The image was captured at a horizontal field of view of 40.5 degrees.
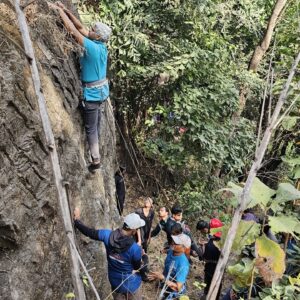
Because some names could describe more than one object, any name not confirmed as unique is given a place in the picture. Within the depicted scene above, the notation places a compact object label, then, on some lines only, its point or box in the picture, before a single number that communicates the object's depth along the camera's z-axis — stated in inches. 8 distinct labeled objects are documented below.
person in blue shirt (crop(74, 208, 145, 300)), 190.5
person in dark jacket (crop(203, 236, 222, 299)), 249.4
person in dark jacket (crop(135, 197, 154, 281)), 293.9
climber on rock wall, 210.4
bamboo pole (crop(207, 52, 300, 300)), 62.4
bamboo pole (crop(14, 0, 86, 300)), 67.3
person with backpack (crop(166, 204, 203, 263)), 272.5
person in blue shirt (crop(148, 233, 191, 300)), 204.1
